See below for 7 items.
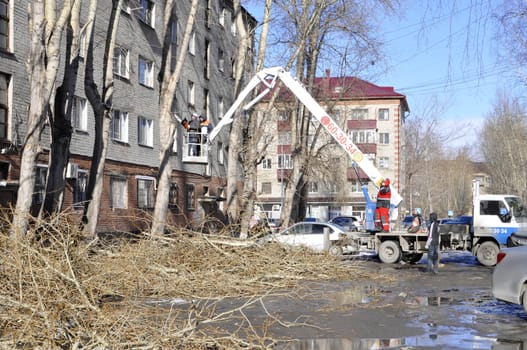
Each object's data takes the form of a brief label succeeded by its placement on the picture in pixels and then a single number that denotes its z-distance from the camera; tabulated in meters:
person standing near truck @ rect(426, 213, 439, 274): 19.48
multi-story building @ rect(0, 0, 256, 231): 22.44
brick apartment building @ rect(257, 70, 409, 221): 67.94
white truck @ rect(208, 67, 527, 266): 22.34
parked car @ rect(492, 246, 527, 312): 10.77
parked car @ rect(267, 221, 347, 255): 22.39
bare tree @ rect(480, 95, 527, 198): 53.88
